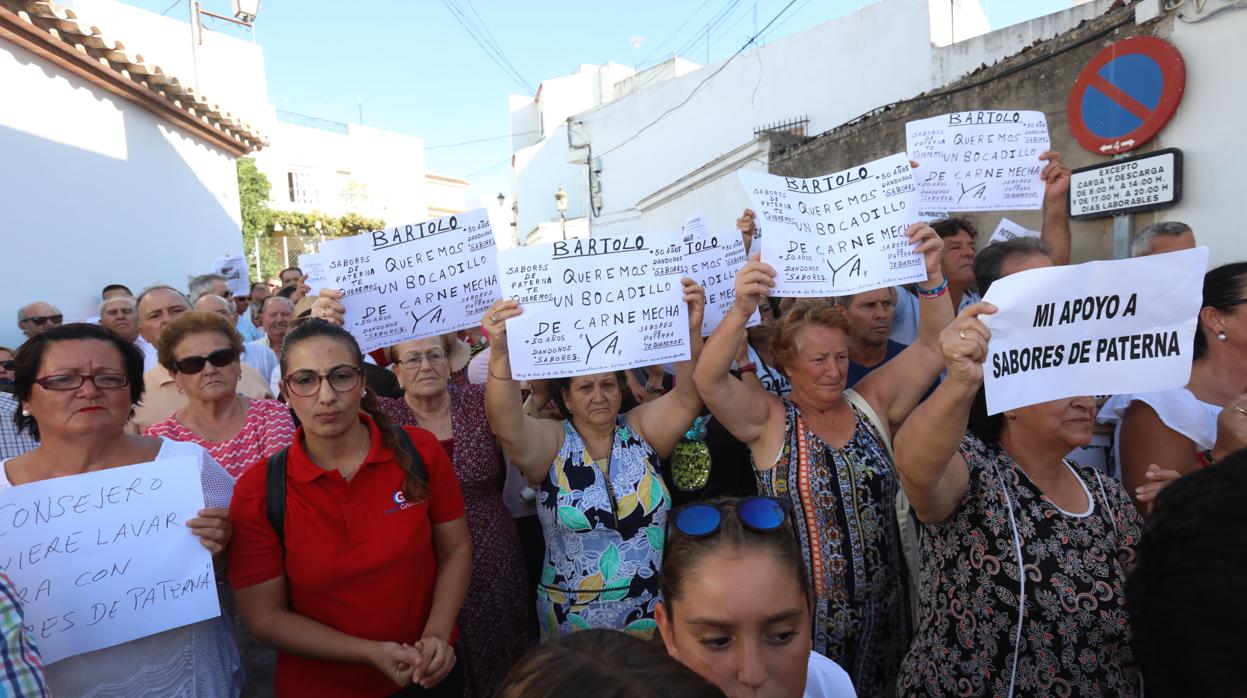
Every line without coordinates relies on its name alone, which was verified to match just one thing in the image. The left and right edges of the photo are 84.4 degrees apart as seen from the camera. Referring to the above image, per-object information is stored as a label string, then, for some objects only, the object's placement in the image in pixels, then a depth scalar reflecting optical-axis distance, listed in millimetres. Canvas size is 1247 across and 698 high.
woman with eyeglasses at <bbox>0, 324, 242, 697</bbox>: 2059
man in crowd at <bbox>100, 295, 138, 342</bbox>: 5824
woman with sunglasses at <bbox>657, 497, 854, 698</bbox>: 1594
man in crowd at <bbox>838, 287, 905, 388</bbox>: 3506
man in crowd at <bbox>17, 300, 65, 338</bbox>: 6234
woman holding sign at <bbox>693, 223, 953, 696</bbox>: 2553
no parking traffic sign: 4871
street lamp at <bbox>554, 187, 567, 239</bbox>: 22438
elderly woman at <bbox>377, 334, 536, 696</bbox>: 2941
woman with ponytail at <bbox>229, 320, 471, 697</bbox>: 2199
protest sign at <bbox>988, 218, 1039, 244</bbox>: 4141
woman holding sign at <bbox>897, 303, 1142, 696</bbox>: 1939
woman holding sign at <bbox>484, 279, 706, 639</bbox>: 2652
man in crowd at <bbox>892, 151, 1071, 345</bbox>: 3645
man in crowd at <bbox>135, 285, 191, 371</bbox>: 4688
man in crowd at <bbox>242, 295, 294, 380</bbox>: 5941
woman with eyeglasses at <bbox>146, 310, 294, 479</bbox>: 2975
